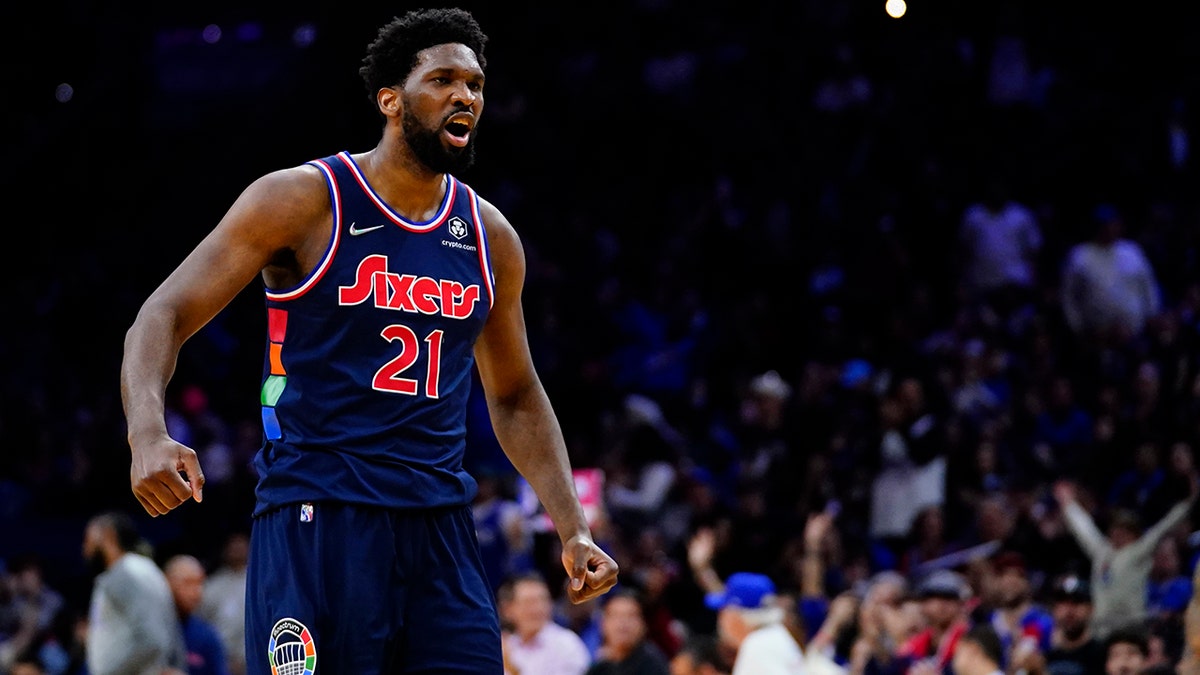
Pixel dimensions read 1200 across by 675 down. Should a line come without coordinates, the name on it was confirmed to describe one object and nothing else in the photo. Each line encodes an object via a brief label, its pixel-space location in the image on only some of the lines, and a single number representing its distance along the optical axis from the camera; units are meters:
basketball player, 7.87
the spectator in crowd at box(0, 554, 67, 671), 24.39
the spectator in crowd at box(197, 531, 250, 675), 23.55
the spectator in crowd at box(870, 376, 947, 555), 24.16
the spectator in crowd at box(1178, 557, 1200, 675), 10.99
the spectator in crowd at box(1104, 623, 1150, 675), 16.83
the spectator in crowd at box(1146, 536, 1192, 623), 19.95
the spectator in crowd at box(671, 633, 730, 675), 18.33
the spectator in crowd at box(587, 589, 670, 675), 18.11
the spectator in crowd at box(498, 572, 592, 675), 19.06
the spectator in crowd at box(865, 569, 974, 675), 18.75
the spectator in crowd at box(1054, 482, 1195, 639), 19.92
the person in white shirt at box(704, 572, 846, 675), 17.36
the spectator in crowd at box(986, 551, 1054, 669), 18.62
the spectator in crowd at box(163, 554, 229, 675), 20.00
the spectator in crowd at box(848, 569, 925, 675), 19.30
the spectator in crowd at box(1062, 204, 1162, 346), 26.31
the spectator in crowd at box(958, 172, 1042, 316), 27.91
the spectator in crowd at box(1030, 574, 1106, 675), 17.78
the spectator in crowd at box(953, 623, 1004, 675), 16.09
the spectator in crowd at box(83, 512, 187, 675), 18.00
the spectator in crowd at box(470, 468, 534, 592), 24.23
